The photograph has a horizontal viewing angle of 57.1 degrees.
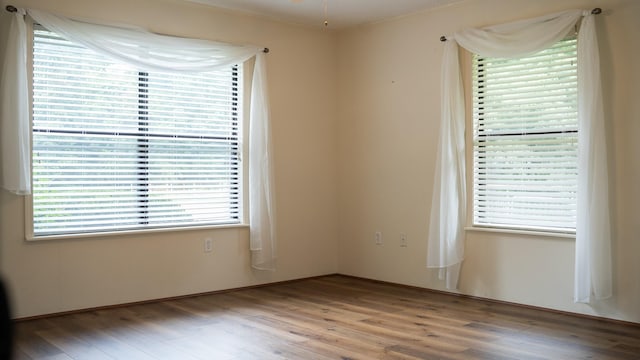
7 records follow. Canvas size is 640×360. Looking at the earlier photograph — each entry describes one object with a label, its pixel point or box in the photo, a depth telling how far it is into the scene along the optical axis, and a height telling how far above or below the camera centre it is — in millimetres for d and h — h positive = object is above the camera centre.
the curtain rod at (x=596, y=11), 4324 +1238
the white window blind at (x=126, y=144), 4504 +334
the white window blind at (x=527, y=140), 4594 +328
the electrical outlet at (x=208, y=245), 5348 -559
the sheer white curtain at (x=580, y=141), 4234 +300
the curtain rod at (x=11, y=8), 4242 +1279
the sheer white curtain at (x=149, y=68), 4207 +879
